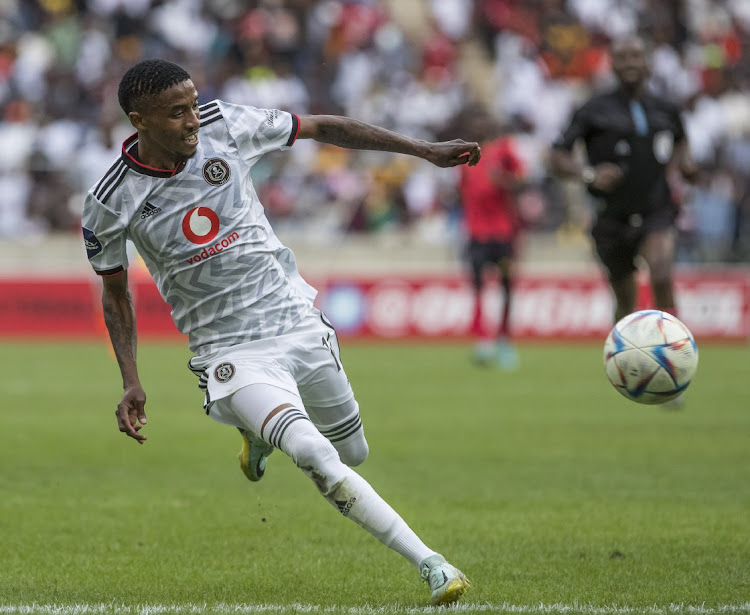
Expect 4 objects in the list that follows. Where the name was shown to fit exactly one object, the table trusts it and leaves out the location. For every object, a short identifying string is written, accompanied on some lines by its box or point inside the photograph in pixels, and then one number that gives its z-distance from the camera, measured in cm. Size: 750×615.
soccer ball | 1366
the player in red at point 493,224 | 3437
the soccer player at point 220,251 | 1097
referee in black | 2216
